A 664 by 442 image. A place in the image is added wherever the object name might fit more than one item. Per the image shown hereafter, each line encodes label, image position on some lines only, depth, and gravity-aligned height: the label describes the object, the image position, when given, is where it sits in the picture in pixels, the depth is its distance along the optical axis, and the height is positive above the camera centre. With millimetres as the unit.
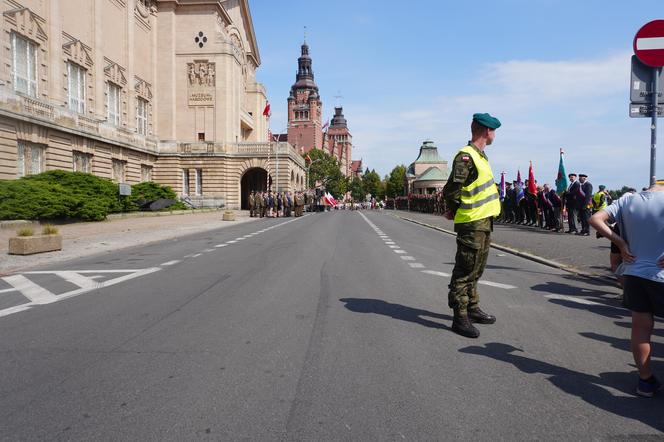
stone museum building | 31125 +7742
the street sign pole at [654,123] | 7723 +1025
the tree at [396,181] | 164375 +3760
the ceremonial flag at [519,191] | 27188 +181
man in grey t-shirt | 3791 -488
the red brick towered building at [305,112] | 156875 +23002
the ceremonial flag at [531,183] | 25094 +532
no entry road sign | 7316 +2022
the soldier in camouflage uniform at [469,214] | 5477 -198
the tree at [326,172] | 119375 +4576
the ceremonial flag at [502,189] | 29484 +268
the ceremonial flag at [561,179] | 20766 +599
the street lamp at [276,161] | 60094 +3423
